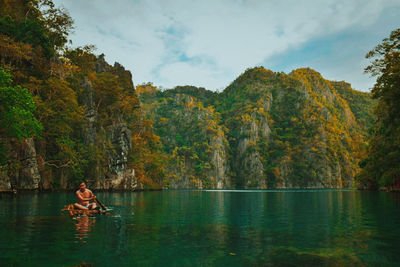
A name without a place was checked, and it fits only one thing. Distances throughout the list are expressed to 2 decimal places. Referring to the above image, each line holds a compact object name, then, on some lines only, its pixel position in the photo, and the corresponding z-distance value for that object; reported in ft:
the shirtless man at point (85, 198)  65.93
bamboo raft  61.67
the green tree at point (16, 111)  100.42
